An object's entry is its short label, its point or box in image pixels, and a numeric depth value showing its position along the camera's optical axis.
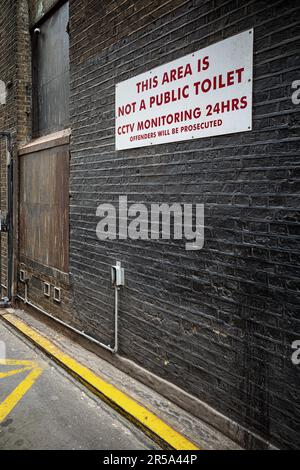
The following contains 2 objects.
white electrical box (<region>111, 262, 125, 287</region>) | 4.94
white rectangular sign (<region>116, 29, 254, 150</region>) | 3.39
